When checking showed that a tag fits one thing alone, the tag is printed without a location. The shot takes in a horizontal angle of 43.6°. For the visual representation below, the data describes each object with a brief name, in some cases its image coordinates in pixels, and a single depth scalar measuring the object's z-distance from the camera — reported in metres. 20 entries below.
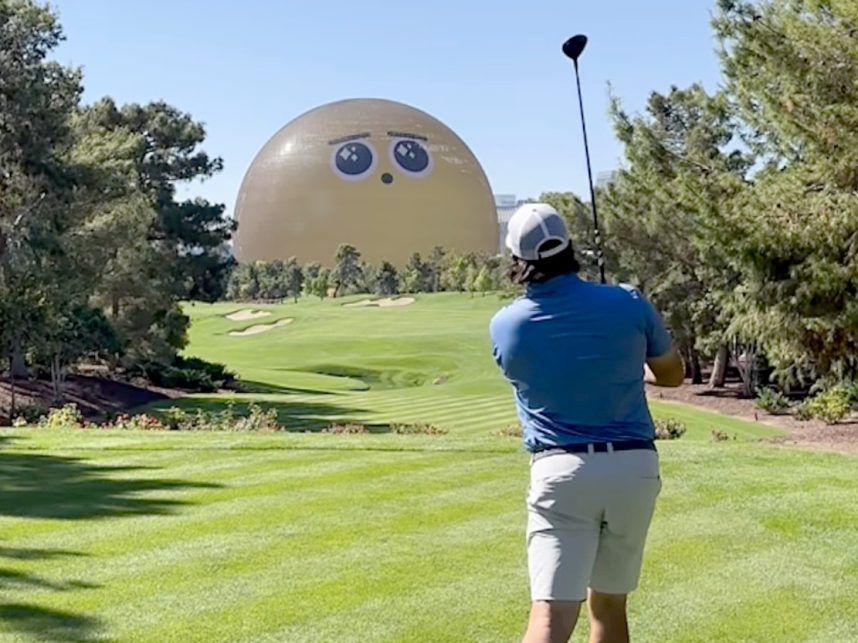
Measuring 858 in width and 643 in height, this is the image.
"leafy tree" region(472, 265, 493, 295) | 89.50
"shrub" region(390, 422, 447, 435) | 19.25
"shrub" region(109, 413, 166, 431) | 14.86
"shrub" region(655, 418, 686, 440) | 18.62
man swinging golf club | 3.54
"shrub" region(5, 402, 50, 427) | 23.58
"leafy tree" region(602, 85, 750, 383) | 15.06
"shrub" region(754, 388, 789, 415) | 29.58
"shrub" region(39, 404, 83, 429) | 15.94
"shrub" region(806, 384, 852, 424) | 23.89
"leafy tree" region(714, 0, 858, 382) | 12.87
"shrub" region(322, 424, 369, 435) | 17.85
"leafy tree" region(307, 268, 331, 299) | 97.19
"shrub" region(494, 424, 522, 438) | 18.00
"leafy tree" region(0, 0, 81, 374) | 27.62
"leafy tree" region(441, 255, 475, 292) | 98.06
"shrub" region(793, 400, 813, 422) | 25.76
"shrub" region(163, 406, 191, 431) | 16.61
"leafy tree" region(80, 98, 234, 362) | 39.91
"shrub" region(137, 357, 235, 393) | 40.41
